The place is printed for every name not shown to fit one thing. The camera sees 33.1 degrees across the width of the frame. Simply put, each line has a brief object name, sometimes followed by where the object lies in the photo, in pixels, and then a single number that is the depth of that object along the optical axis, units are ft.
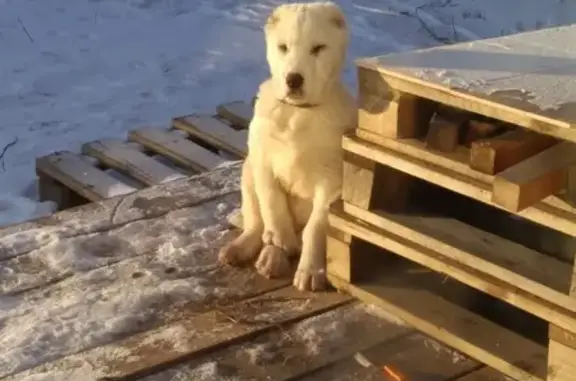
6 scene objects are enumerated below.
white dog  8.64
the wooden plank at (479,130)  7.45
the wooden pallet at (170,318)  7.74
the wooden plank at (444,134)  7.43
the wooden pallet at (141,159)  12.98
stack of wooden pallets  6.81
